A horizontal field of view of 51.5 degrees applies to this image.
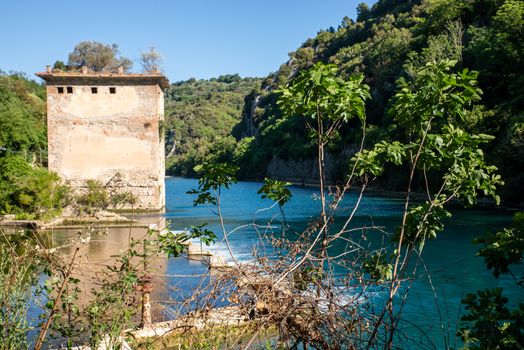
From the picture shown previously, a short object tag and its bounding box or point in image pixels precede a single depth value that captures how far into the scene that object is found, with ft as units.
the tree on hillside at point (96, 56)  181.06
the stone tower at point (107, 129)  81.97
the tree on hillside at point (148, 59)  111.34
